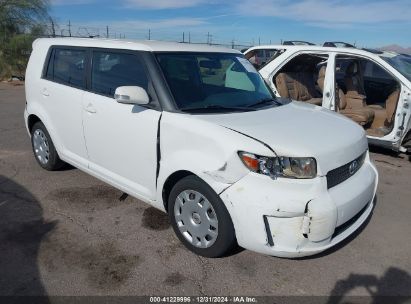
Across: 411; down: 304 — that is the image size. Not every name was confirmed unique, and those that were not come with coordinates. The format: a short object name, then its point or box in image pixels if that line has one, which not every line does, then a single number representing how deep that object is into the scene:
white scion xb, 3.03
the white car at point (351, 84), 6.29
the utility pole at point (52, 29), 17.27
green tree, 15.98
